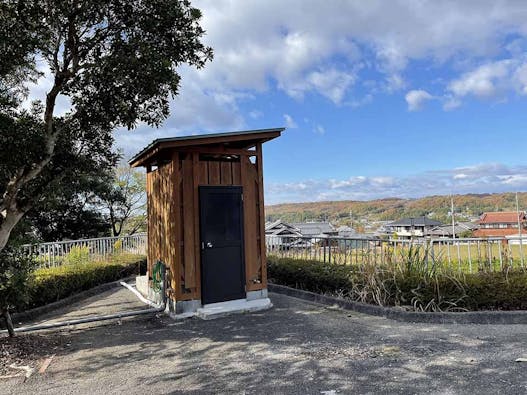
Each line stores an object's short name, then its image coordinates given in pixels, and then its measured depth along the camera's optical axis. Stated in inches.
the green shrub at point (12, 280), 171.2
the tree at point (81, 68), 159.5
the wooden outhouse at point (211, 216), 214.8
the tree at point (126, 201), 625.9
